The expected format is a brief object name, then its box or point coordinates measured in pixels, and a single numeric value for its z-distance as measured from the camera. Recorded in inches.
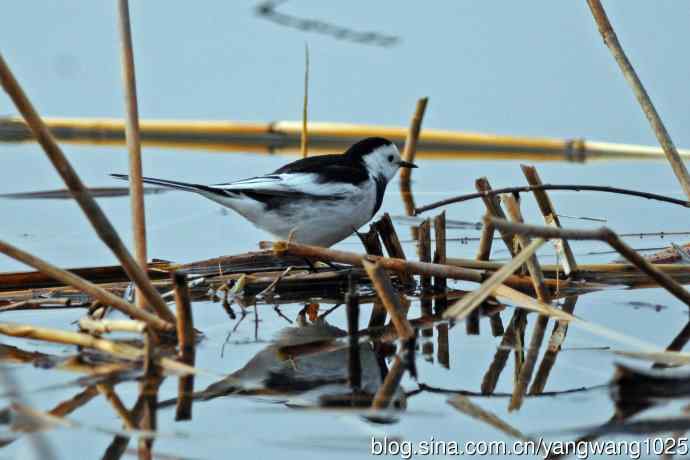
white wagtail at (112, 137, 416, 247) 481.7
